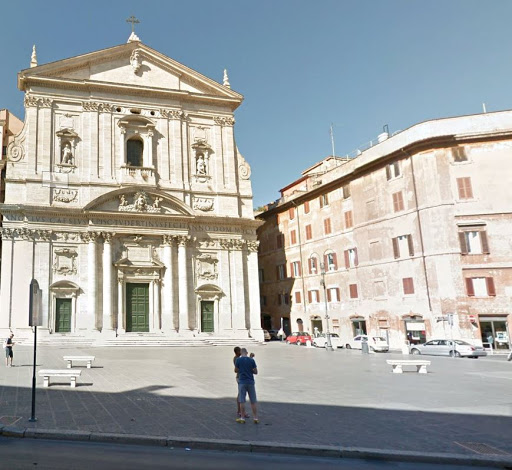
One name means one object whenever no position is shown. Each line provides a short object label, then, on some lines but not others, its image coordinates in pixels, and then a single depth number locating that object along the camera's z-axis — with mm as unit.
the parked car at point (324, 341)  35022
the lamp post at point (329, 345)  31008
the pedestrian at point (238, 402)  10195
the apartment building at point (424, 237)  32062
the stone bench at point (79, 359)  18872
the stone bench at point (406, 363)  18188
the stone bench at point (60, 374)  14320
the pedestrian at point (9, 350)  19953
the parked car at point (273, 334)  47600
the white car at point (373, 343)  32138
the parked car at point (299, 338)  39375
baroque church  34375
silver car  28156
